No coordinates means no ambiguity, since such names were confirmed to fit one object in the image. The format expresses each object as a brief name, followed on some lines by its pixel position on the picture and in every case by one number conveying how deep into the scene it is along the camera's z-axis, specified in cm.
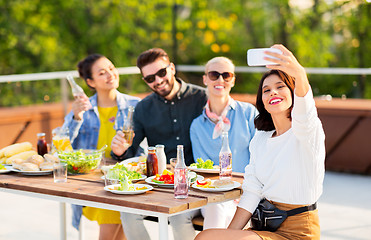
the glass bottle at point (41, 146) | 392
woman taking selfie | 273
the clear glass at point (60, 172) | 329
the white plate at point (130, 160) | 371
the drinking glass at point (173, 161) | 332
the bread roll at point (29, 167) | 351
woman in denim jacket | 418
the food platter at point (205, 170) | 339
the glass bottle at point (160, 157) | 338
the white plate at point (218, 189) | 298
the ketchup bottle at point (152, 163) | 337
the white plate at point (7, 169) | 356
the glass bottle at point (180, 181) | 287
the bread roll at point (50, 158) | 366
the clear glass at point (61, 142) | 385
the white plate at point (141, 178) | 326
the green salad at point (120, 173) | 312
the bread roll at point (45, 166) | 353
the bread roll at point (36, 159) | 361
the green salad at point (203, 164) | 344
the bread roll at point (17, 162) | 357
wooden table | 275
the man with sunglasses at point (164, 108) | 397
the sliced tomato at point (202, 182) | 309
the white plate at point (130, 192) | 294
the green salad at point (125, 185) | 299
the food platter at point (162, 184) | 312
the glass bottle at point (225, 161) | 327
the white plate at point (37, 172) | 349
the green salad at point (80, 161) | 351
